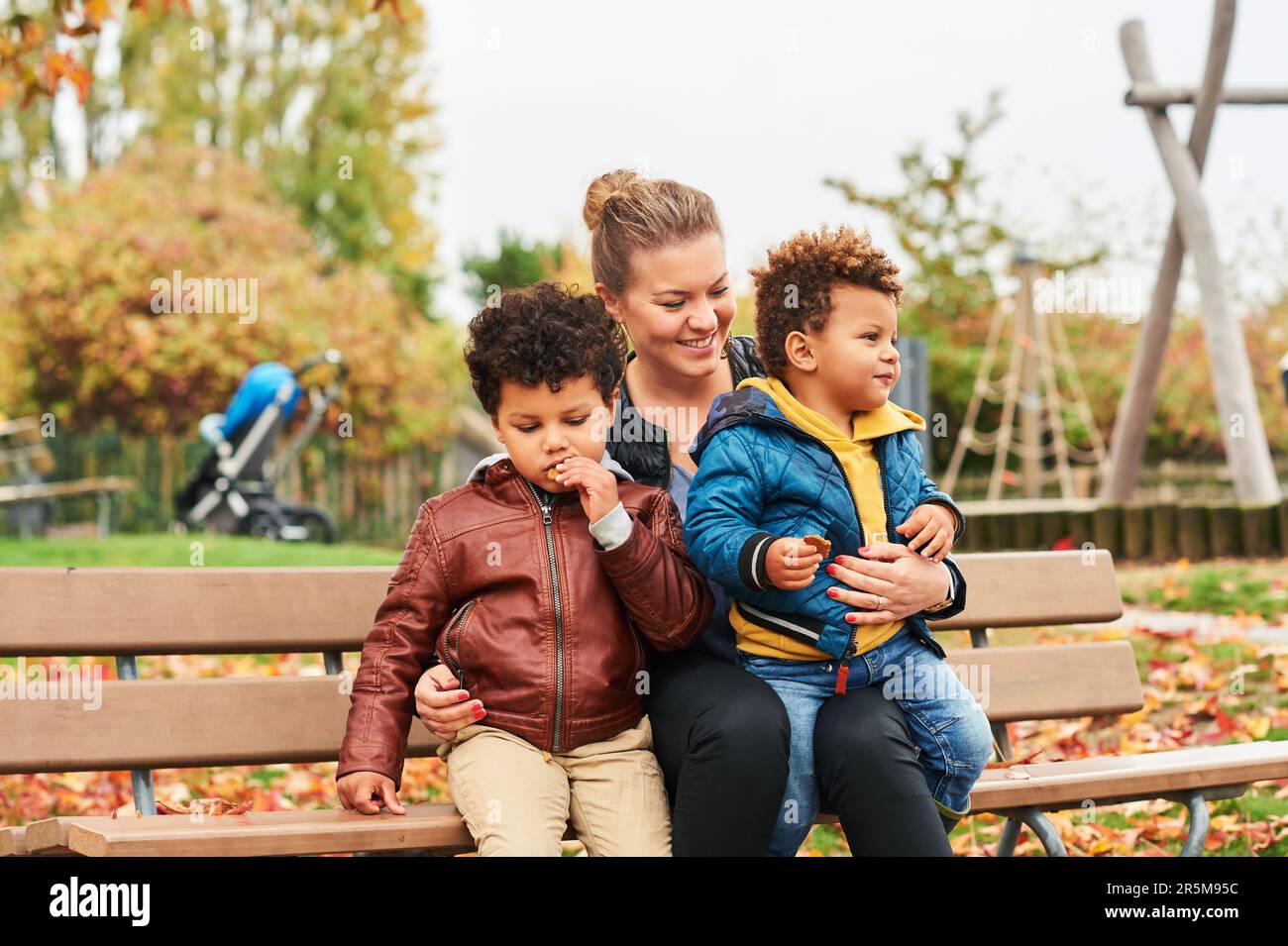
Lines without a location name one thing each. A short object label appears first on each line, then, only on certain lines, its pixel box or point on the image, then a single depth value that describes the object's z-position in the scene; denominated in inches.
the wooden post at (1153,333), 353.7
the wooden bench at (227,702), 110.6
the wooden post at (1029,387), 572.1
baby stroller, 490.3
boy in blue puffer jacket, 99.3
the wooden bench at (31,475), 562.3
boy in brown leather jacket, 98.1
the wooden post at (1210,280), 369.7
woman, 93.3
